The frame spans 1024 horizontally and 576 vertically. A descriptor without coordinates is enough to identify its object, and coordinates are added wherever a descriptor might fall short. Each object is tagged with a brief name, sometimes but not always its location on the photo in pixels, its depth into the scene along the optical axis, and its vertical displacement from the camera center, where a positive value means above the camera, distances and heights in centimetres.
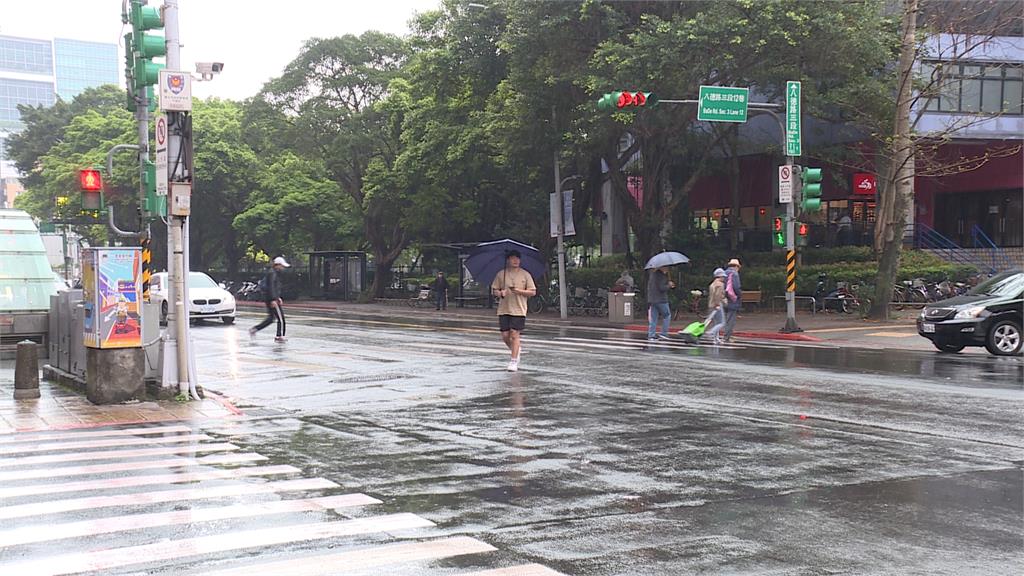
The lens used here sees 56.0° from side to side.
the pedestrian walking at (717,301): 2203 -60
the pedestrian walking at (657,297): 2222 -50
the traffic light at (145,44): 1314 +322
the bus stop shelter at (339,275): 5291 +13
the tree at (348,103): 4628 +867
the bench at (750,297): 3347 -76
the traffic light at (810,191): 2435 +213
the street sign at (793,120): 2478 +402
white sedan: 2873 -64
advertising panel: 1235 -26
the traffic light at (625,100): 2156 +399
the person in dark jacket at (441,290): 4291 -59
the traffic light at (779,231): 2559 +117
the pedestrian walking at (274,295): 2299 -43
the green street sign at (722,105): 2341 +419
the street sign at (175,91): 1258 +247
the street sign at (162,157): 1281 +161
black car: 1861 -90
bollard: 1298 -125
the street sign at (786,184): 2488 +235
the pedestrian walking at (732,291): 2211 -36
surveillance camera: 1318 +288
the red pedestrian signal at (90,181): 1891 +193
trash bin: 3212 -106
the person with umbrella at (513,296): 1538 -32
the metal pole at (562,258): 3450 +65
